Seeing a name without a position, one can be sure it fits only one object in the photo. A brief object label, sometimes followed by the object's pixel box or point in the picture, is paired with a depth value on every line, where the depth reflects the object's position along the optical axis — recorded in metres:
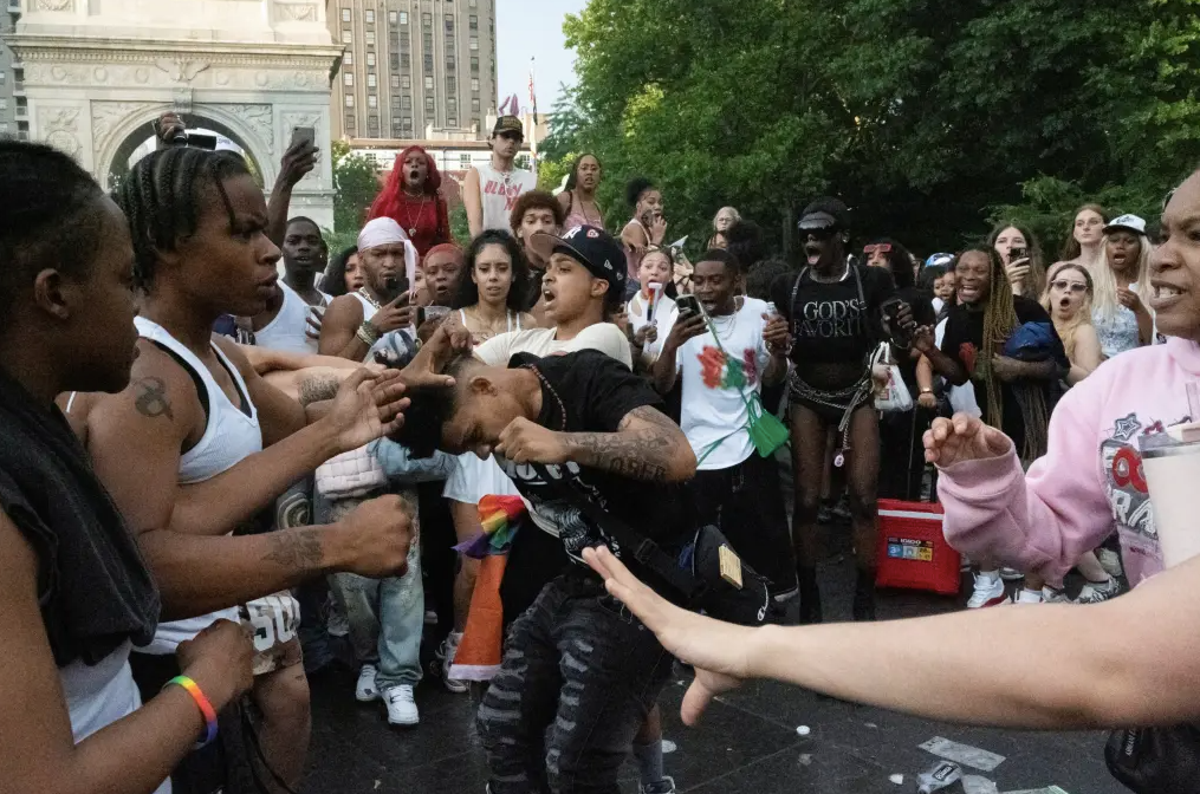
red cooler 6.32
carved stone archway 34.00
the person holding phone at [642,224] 8.55
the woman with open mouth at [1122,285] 6.84
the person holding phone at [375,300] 4.86
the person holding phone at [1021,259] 7.08
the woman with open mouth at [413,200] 6.88
